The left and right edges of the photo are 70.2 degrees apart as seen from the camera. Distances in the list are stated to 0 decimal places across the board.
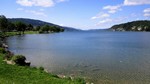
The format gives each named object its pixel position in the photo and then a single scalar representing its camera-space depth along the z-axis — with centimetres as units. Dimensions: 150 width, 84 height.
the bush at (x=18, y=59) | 1690
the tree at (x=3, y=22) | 7851
